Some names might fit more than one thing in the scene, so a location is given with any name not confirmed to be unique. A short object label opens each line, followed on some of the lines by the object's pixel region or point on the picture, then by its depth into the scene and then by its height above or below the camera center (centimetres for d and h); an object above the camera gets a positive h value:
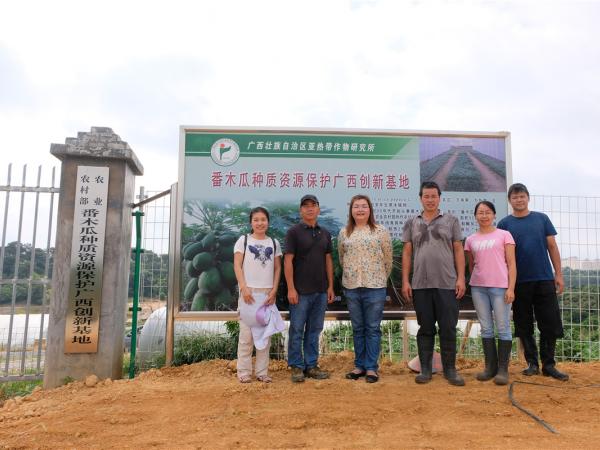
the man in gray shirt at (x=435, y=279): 379 -13
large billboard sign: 478 +94
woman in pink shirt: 378 -17
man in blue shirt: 396 -13
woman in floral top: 389 -14
